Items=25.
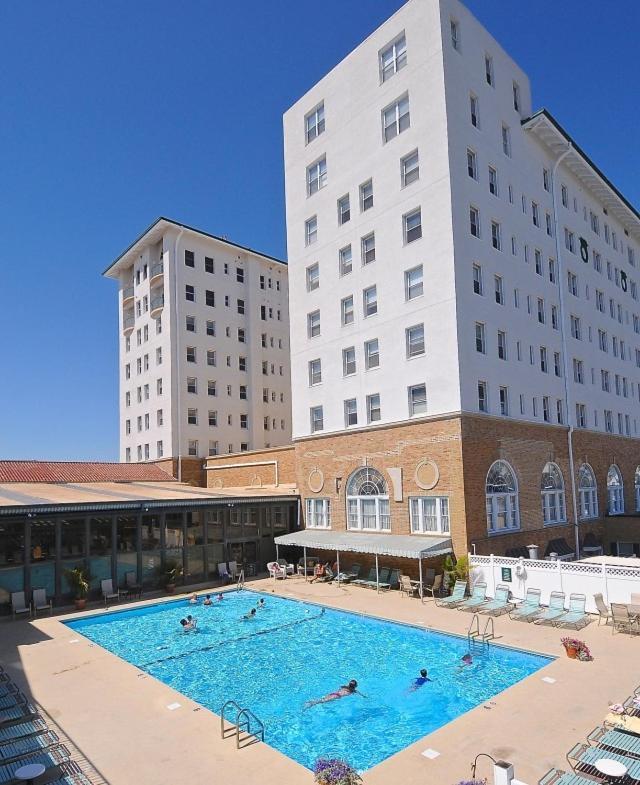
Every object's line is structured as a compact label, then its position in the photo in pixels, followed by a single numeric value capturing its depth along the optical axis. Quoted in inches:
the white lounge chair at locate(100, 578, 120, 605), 936.2
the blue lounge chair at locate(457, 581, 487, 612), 815.7
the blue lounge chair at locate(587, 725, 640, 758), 365.7
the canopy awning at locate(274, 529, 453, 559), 900.6
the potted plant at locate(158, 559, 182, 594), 1005.8
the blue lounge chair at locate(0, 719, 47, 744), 415.5
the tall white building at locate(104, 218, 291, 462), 1754.4
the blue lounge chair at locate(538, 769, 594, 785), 334.6
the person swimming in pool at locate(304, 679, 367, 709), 526.6
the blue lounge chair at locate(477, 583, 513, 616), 791.1
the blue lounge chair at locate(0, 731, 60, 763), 388.2
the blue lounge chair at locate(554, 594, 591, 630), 717.9
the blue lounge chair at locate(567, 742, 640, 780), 338.7
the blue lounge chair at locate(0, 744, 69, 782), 361.7
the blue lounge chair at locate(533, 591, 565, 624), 733.7
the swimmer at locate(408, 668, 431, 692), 557.1
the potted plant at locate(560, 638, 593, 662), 584.1
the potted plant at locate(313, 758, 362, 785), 322.0
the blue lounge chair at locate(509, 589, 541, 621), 756.0
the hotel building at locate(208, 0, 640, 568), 990.4
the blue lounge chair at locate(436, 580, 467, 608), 837.8
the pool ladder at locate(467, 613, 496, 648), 666.2
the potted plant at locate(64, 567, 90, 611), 900.6
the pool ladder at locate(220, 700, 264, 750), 425.1
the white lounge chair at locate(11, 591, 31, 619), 856.9
